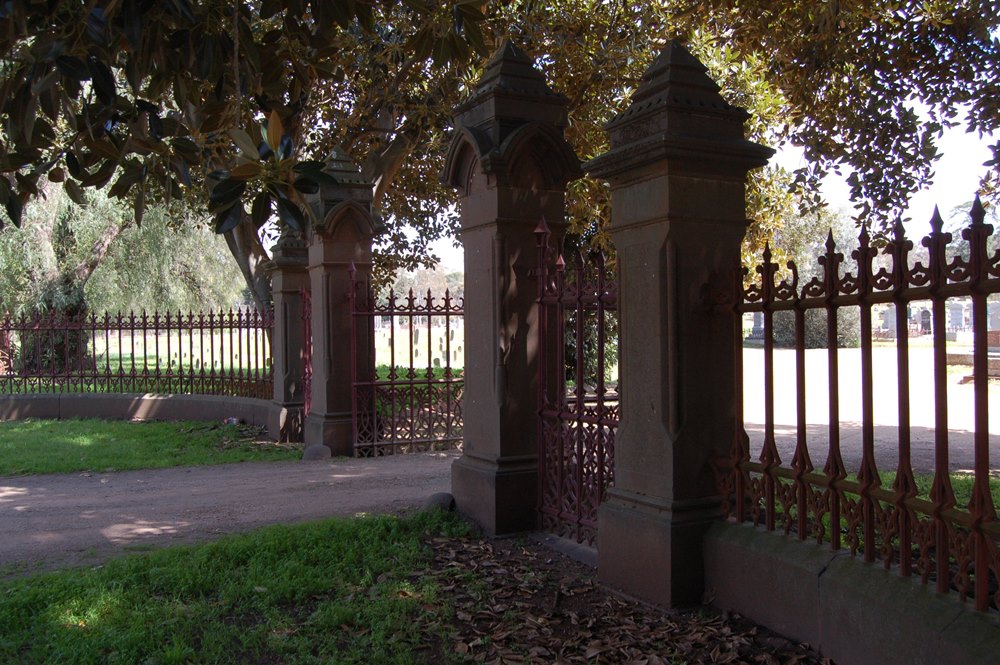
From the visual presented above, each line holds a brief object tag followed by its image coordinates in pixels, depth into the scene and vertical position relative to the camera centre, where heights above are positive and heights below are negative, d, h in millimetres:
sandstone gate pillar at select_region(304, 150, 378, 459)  10047 +785
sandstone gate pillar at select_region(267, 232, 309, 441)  11445 +323
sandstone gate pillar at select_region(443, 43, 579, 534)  6227 +639
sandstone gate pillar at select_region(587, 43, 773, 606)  4547 +216
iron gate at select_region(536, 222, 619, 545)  5422 -463
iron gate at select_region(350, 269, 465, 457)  10078 -575
